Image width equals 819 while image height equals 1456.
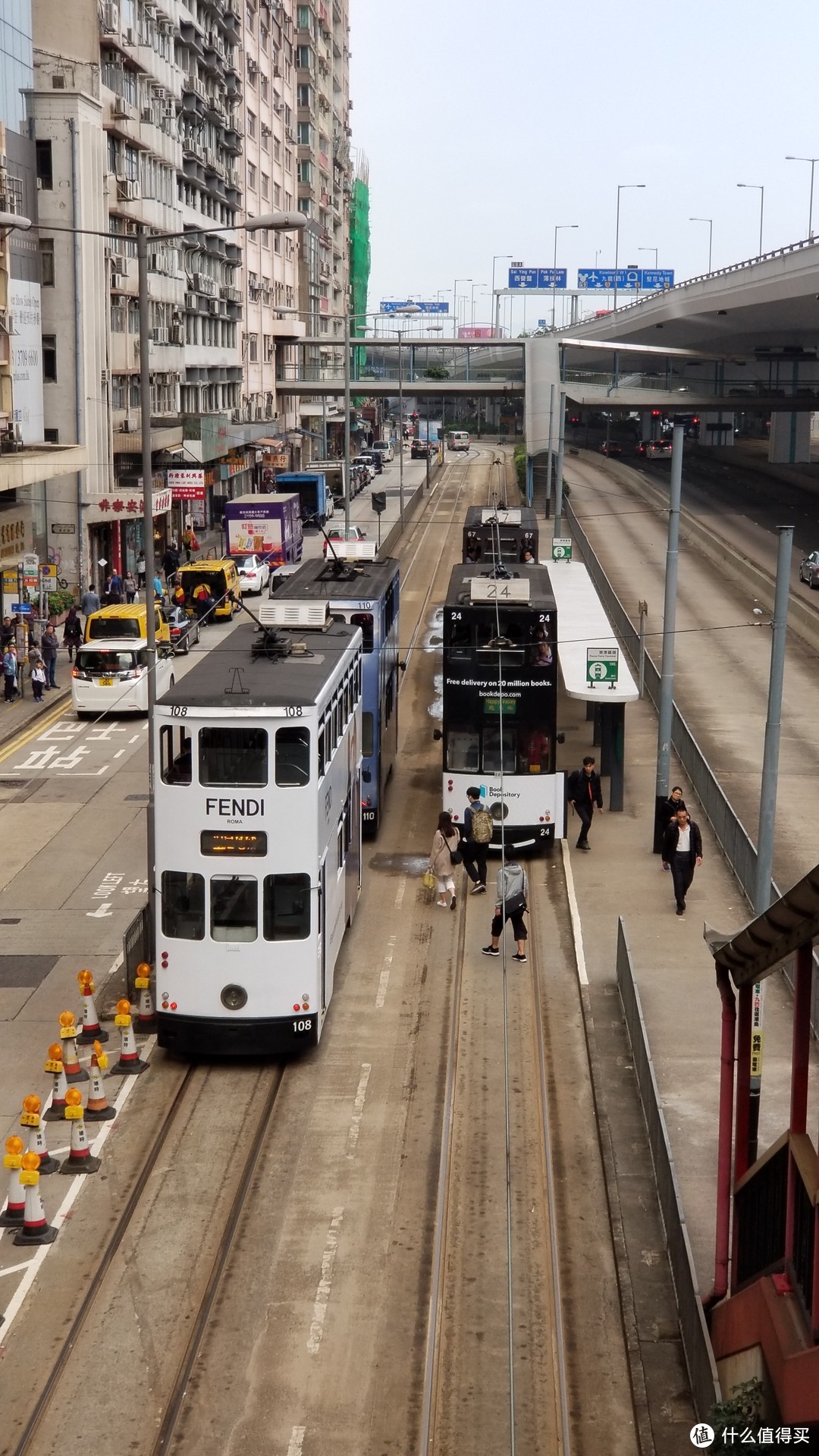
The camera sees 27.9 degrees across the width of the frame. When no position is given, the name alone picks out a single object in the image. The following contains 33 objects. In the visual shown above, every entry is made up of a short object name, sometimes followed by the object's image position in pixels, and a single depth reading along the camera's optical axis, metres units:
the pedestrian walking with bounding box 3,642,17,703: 36.12
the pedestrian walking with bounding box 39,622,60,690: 37.00
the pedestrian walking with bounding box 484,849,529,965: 19.16
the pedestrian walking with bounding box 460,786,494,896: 21.59
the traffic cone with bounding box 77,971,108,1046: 16.78
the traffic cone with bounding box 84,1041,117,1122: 14.91
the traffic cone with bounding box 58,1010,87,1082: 15.60
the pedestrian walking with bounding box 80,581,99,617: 44.06
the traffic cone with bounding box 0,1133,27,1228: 12.70
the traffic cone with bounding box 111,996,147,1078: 16.05
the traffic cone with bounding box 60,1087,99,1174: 13.81
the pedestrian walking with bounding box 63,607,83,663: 41.69
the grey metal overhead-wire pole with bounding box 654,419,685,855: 23.88
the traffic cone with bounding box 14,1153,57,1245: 12.48
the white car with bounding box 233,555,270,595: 51.94
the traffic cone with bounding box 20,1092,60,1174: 13.17
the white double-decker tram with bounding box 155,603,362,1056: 15.09
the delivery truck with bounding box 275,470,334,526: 71.56
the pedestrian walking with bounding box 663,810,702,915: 20.88
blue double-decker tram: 23.55
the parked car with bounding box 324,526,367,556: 50.44
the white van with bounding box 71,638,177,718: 34.53
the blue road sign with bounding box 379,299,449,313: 192.16
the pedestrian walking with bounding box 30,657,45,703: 36.09
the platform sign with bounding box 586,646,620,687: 24.75
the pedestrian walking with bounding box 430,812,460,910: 21.48
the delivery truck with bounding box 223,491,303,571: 57.19
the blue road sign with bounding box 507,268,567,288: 138.12
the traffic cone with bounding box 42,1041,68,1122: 14.91
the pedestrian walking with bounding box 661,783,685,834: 21.54
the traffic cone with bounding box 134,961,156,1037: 17.31
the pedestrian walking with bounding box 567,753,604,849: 24.20
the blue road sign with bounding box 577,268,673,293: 140.88
